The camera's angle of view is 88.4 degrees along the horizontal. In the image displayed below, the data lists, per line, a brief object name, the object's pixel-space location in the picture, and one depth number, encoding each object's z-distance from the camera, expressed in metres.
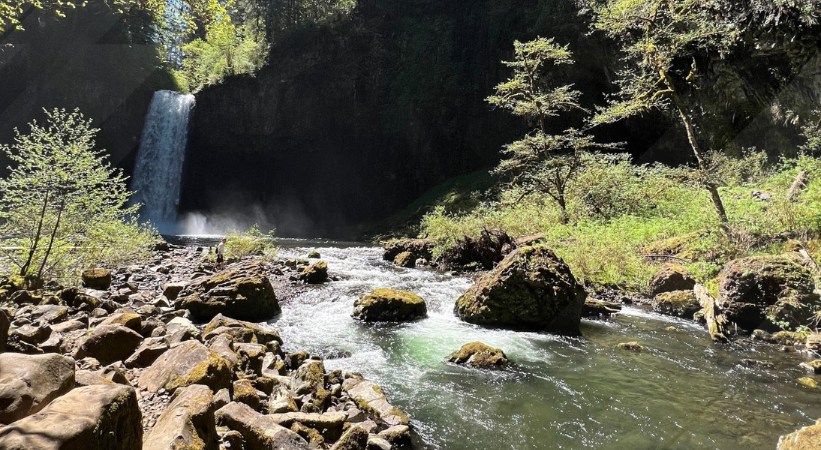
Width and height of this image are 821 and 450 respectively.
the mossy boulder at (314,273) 11.42
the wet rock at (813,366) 5.36
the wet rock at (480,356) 5.83
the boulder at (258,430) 3.10
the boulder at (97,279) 8.76
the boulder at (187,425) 2.48
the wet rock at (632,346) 6.51
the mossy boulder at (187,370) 3.58
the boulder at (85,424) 1.84
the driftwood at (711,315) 6.80
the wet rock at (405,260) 15.23
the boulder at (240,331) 5.68
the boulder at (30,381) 2.24
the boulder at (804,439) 3.16
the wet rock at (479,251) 13.66
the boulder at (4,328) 3.39
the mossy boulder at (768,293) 6.65
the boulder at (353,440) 3.40
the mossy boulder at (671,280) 9.05
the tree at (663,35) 9.95
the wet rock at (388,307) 8.24
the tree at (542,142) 15.23
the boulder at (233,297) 7.77
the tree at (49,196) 7.00
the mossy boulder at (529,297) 7.76
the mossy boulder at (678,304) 8.30
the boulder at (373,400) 4.18
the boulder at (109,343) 4.29
